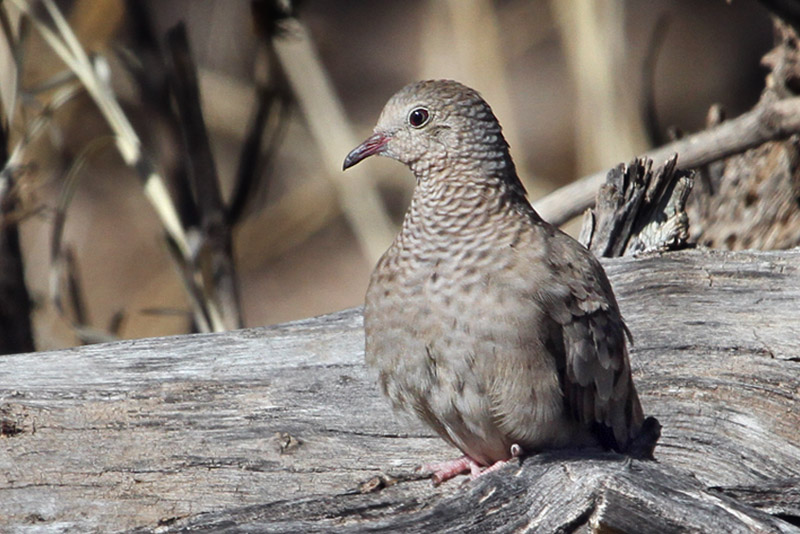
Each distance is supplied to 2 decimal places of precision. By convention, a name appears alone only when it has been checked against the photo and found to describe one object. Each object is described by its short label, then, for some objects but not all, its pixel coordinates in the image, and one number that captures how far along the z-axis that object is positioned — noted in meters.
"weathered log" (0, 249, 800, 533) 5.19
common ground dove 5.81
